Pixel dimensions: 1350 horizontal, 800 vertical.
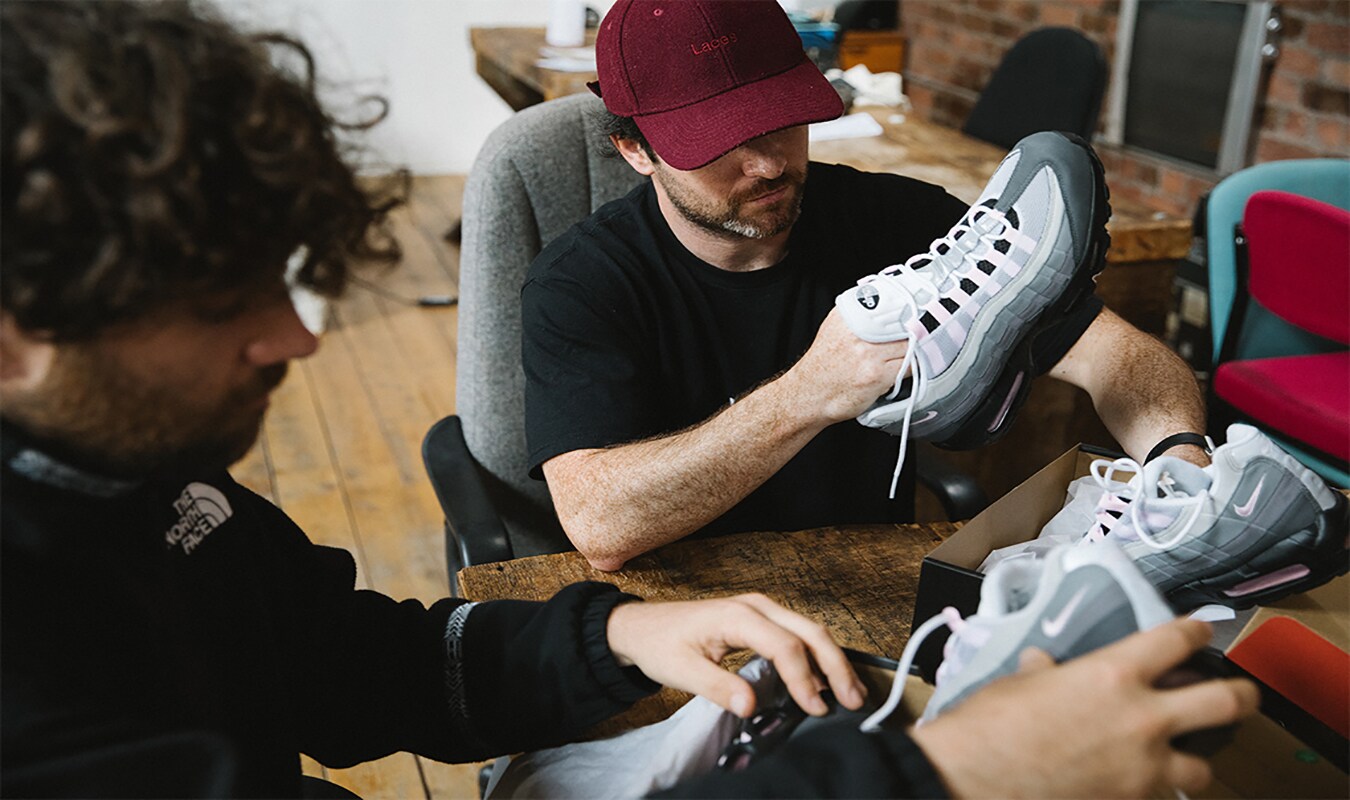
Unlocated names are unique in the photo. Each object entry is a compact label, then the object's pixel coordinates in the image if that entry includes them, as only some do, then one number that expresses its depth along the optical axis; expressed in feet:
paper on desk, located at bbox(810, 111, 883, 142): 8.29
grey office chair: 4.56
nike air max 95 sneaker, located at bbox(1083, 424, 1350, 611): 2.83
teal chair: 6.71
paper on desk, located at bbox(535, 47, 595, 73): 9.96
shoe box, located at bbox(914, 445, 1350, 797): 2.26
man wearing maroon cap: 3.29
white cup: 11.25
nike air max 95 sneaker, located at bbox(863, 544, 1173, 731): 1.97
